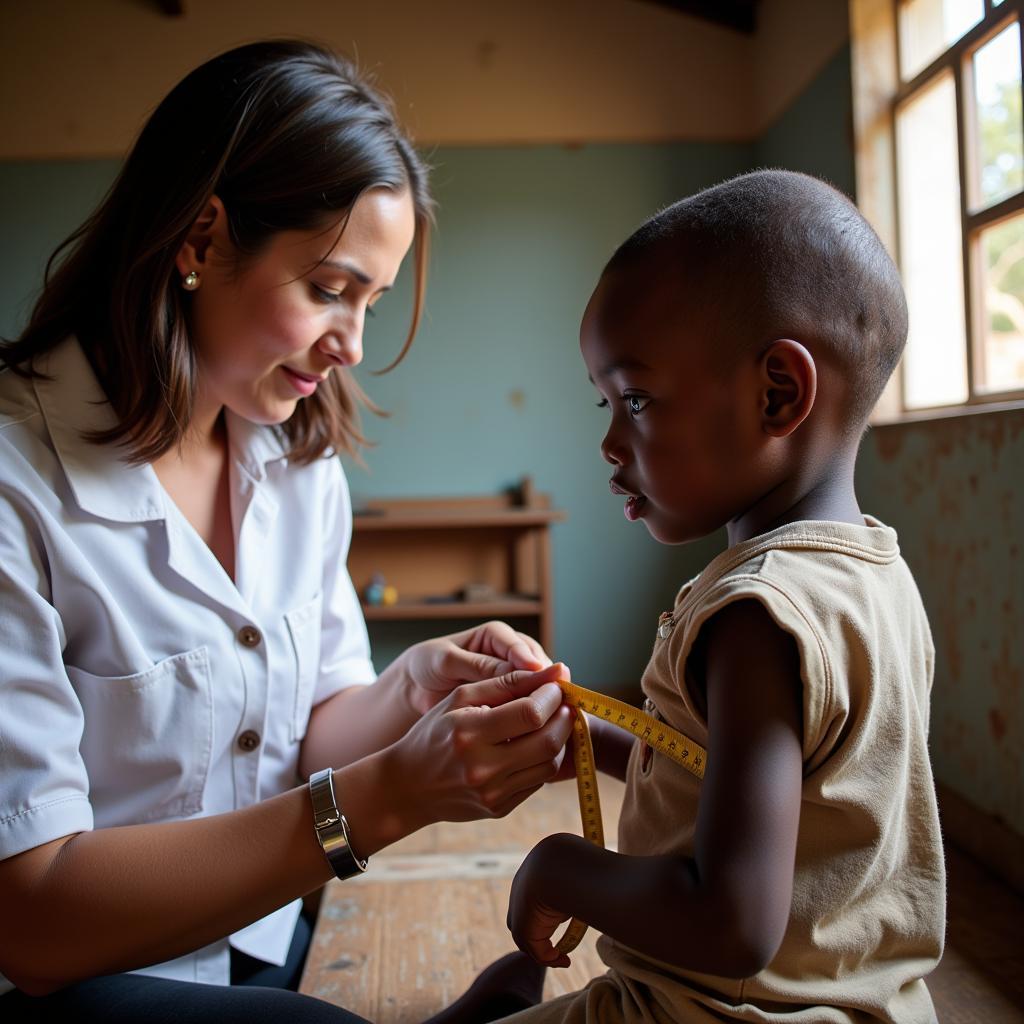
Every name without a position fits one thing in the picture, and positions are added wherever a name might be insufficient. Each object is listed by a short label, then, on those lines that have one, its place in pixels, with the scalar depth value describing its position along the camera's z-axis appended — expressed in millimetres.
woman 1144
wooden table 1595
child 856
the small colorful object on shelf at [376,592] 5176
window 3150
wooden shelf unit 5359
